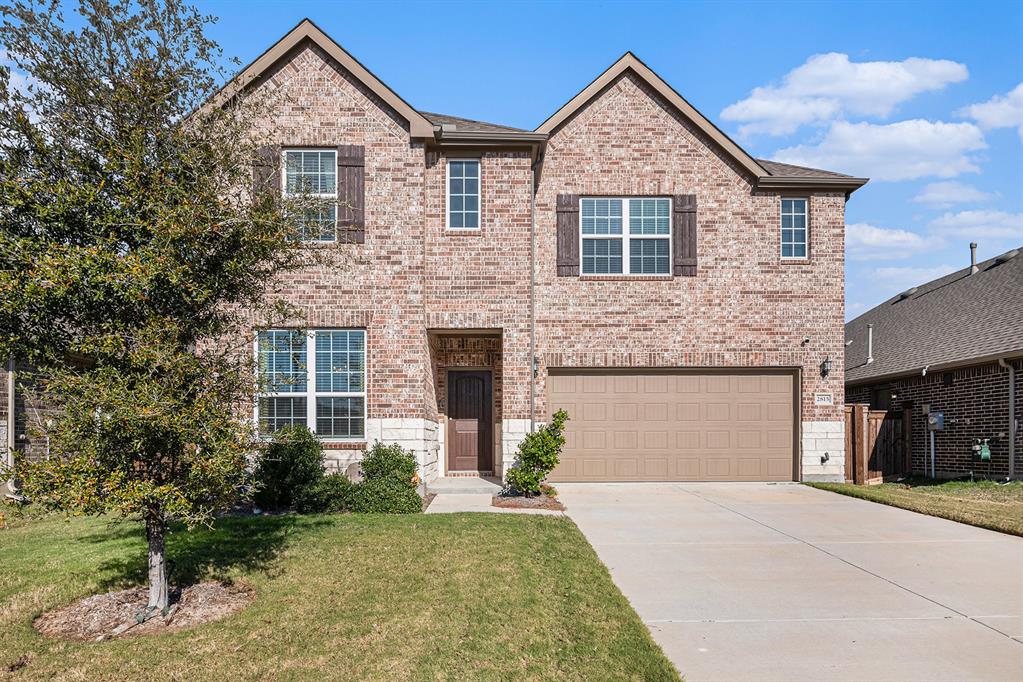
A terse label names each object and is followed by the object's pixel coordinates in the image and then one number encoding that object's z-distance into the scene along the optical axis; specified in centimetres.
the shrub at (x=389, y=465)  1212
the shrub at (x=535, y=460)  1262
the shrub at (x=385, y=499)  1120
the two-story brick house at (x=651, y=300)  1498
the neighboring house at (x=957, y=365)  1558
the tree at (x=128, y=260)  566
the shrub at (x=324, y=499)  1135
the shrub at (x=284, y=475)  1142
